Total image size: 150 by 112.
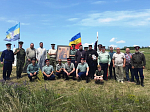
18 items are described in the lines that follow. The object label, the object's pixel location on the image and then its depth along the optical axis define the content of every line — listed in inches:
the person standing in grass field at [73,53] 358.6
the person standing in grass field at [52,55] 360.5
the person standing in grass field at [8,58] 316.7
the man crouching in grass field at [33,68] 323.2
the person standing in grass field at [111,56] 332.2
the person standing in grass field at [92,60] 327.8
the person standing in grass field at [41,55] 352.2
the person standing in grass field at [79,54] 327.4
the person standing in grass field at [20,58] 341.1
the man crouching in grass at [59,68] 341.0
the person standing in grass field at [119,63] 296.5
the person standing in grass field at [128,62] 305.6
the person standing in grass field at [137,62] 271.9
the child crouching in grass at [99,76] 288.6
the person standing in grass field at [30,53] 346.0
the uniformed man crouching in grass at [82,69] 314.8
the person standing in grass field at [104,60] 312.5
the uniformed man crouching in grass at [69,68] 331.1
